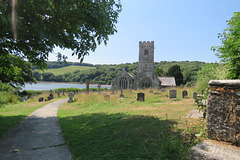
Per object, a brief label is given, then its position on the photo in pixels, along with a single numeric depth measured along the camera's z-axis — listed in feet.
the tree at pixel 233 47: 17.03
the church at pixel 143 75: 123.65
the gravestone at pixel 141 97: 43.70
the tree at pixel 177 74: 176.35
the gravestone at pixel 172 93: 46.06
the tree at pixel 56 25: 15.17
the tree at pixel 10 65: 25.59
